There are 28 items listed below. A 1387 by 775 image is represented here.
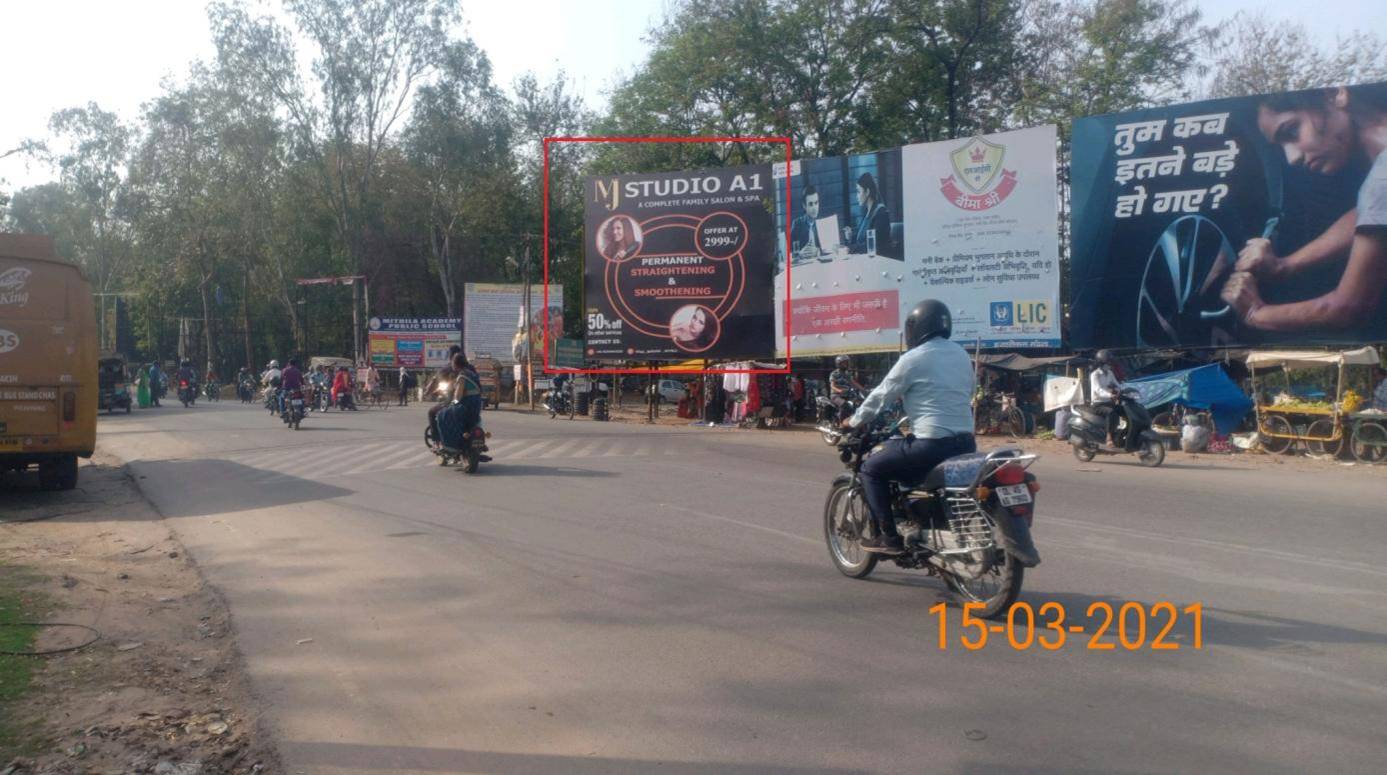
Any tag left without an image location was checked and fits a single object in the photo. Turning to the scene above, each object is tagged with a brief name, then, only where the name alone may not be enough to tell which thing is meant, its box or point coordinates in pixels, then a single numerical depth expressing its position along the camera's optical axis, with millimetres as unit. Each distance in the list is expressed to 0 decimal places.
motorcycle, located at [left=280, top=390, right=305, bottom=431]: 23922
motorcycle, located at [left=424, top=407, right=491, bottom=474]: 14264
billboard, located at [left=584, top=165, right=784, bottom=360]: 26422
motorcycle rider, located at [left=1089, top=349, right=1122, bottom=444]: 16031
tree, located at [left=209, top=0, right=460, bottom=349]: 43469
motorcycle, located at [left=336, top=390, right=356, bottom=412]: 34875
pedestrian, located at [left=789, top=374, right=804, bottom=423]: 26859
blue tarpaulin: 19016
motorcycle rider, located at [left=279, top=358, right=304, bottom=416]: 24553
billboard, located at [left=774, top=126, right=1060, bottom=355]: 22250
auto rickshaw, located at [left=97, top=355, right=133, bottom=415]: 34938
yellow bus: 12375
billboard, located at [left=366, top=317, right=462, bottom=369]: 48000
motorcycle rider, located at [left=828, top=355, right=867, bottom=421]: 16608
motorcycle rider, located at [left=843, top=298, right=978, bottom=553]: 6215
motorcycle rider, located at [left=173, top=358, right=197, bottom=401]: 38881
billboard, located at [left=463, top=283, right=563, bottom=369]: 48656
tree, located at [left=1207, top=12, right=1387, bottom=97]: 32500
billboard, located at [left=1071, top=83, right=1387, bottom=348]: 18766
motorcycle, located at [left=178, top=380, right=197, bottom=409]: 38625
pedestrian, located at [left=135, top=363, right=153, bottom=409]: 39156
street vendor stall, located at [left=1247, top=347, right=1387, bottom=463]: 16578
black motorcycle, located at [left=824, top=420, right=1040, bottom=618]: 5680
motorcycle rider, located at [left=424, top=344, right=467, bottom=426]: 14961
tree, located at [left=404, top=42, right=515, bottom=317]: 45156
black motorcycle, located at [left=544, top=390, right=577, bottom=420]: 31948
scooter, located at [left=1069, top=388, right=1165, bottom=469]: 15586
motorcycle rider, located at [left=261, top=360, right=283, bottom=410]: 28625
